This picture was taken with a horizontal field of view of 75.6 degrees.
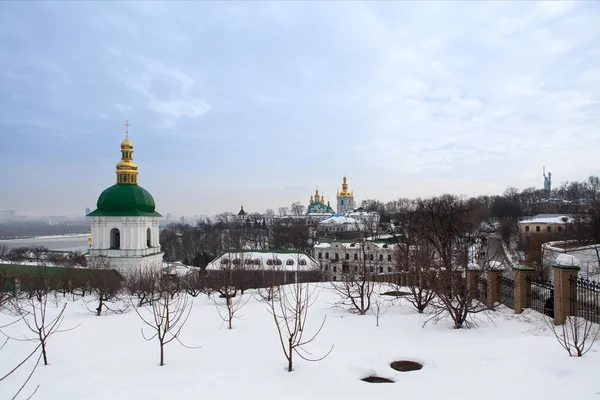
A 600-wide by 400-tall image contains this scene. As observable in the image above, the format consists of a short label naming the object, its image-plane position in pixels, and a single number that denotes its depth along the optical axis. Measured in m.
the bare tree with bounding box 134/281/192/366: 7.09
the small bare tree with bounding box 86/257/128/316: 13.45
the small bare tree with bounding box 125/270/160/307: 14.72
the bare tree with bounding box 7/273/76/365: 10.64
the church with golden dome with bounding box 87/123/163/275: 26.33
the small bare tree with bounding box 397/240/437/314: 10.25
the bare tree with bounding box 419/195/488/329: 8.80
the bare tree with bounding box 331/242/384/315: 10.97
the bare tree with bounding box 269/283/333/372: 6.40
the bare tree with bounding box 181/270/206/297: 17.23
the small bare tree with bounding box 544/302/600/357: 6.12
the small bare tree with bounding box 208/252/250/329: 11.28
